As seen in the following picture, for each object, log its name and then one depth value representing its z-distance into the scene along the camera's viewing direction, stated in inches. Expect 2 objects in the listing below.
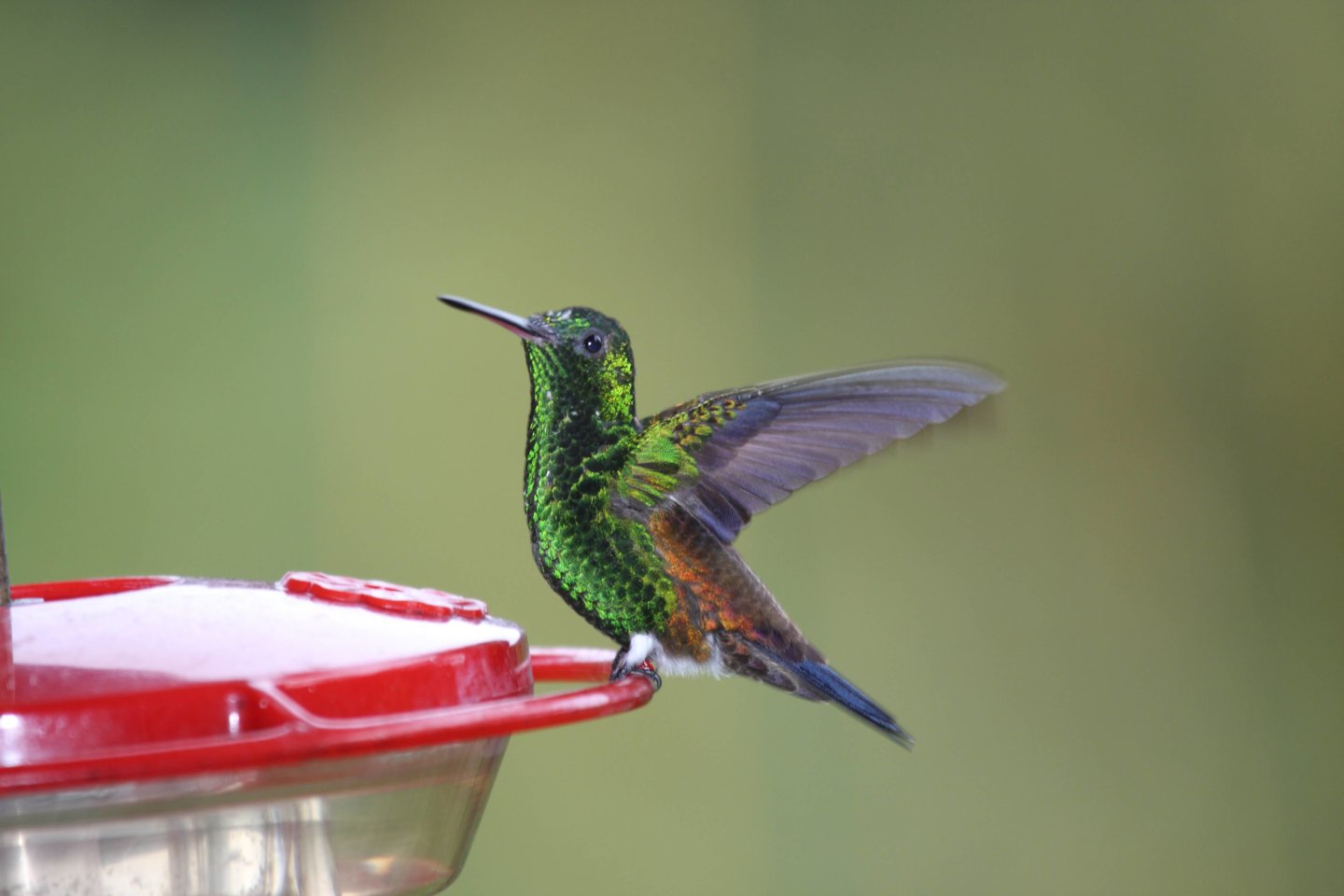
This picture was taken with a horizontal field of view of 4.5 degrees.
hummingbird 82.9
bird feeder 79.9
